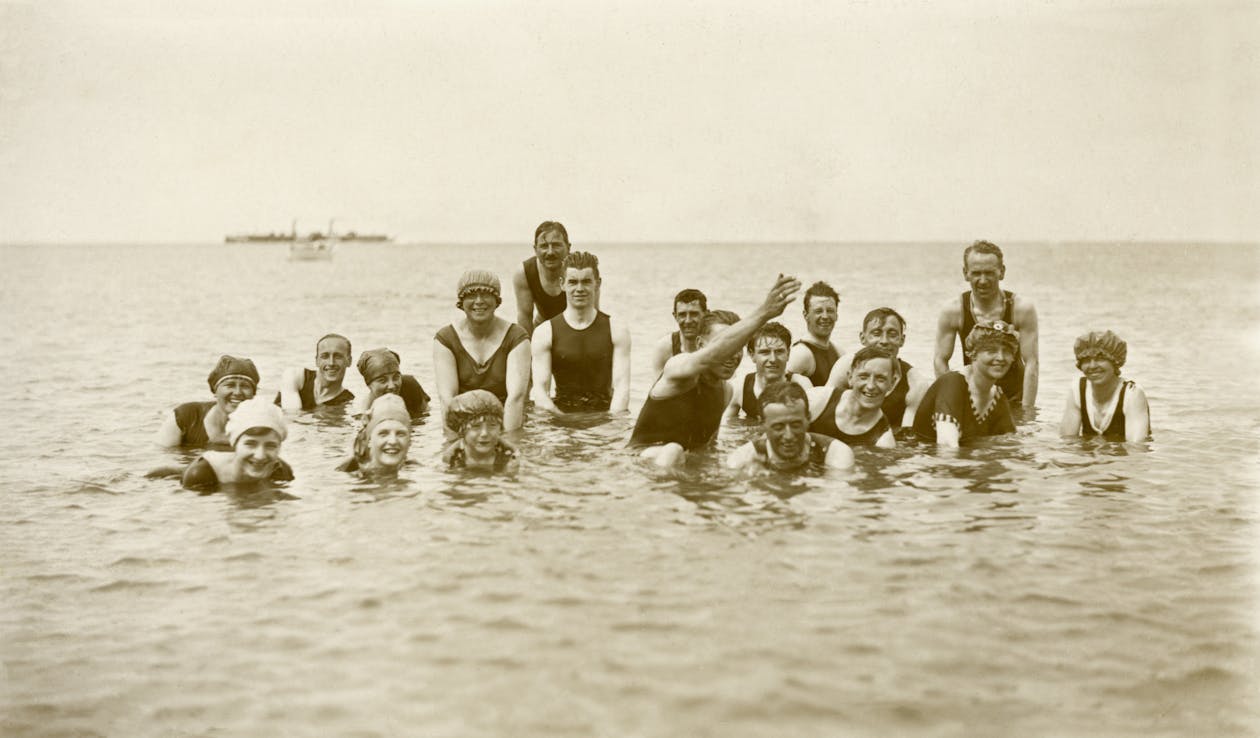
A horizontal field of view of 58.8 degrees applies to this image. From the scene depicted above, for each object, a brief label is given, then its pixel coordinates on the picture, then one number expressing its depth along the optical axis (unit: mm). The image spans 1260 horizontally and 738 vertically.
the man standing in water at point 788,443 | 9086
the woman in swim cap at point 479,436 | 9469
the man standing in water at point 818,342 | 11953
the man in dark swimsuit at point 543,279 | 13156
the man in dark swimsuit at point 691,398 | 9297
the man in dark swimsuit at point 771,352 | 10289
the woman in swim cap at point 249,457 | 8930
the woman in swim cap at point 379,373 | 11430
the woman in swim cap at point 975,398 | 10562
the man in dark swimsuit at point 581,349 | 12594
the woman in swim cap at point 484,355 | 11586
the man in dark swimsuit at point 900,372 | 10570
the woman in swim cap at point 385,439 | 9555
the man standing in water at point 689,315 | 11422
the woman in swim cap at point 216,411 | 10969
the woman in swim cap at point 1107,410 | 11477
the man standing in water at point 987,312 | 12492
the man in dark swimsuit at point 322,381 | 13109
